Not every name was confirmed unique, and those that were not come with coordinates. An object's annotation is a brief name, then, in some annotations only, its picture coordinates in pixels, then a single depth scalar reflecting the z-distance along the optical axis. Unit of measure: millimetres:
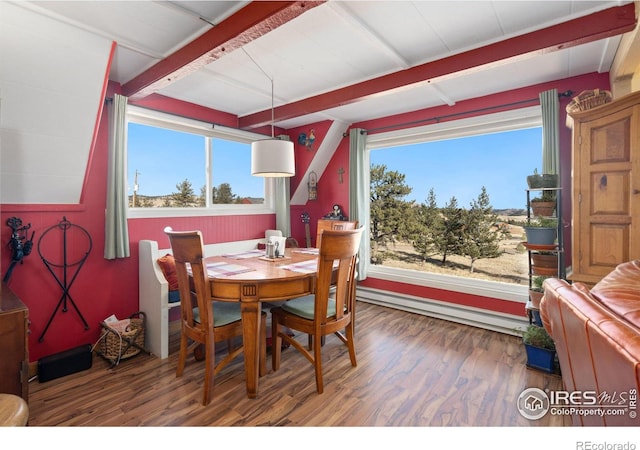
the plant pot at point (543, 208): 2494
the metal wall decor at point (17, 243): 2291
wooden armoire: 1894
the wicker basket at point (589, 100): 2070
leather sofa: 873
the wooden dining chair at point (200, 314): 2010
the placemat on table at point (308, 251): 3045
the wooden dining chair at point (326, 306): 2115
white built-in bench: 2629
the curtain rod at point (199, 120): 2762
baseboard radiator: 3119
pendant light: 2553
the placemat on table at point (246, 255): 2933
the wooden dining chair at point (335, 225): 3562
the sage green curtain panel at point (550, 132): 2670
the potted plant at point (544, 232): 2482
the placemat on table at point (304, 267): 2278
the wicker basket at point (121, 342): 2527
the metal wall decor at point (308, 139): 4302
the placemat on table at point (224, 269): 2230
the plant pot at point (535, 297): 2452
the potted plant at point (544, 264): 2490
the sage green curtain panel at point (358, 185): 4055
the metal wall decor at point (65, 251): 2512
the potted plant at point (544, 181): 2498
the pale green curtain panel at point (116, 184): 2701
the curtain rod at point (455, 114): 2768
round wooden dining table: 2027
